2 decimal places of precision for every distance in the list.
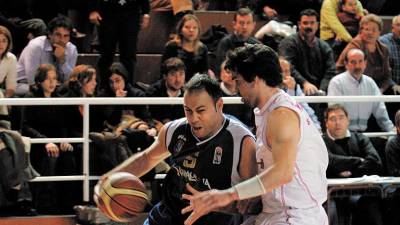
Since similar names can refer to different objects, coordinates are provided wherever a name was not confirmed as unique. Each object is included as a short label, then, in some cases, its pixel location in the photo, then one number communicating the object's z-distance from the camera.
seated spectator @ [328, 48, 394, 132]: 14.29
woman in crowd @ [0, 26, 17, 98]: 13.85
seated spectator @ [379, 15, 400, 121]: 15.56
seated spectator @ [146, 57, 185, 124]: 13.62
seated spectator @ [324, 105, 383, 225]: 12.51
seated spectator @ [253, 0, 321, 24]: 17.72
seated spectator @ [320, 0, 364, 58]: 17.14
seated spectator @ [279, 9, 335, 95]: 15.63
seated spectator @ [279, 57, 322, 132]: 13.53
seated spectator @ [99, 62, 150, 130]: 13.06
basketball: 8.64
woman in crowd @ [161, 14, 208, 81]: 14.98
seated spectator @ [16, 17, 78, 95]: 14.61
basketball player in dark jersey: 8.39
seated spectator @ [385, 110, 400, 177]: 12.98
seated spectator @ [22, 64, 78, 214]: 12.44
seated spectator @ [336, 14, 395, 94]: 16.09
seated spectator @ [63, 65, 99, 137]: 13.11
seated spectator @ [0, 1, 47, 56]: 15.69
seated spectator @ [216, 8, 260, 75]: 15.46
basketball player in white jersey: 7.34
